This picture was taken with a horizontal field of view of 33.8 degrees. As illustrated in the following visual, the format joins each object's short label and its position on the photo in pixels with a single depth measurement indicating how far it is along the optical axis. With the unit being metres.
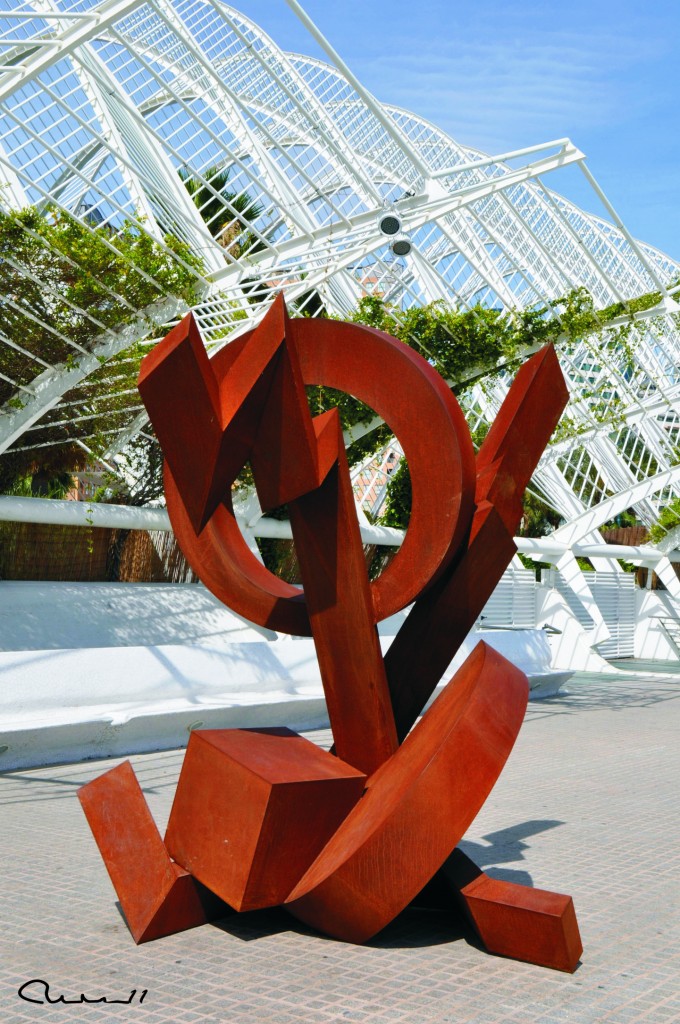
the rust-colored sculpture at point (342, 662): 5.19
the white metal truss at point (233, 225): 14.54
